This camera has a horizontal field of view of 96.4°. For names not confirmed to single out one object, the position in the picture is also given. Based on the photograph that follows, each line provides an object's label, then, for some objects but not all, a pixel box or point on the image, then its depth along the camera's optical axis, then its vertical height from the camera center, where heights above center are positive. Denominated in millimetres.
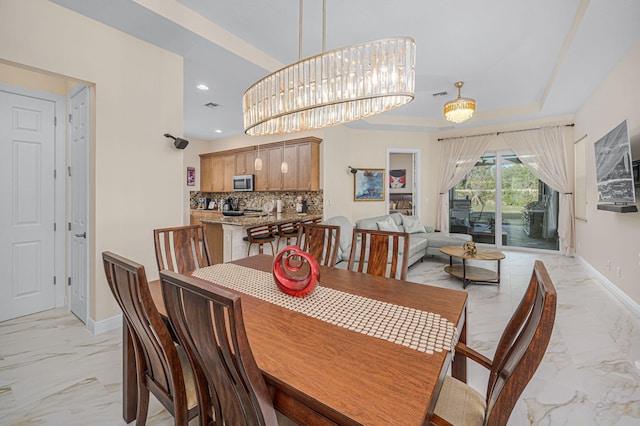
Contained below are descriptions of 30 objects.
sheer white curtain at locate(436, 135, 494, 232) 6297 +1099
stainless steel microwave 6508 +658
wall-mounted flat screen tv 2828 +469
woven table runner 1119 -485
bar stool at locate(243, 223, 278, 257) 3746 -319
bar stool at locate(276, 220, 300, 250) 4129 -286
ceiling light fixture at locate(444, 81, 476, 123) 3975 +1428
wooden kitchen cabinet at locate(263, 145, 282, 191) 6017 +901
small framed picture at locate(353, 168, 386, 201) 6320 +578
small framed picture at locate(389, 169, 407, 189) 6984 +796
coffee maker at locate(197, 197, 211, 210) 7773 +214
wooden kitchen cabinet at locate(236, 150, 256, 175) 6605 +1144
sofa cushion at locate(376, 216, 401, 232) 4849 -237
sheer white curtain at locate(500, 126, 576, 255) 5402 +915
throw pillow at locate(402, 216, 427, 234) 5699 -288
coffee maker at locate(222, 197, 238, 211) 6988 +172
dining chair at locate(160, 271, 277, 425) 775 -407
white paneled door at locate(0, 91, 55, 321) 2764 +64
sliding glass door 5895 +104
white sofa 4020 -468
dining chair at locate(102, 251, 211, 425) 1054 -566
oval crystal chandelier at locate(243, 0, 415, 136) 1414 +685
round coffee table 3846 -876
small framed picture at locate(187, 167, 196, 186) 7414 +919
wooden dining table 769 -514
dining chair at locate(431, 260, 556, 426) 799 -511
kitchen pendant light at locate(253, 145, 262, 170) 5659 +929
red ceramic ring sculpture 1550 -368
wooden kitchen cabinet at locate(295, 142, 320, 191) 5438 +865
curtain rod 5381 +1644
